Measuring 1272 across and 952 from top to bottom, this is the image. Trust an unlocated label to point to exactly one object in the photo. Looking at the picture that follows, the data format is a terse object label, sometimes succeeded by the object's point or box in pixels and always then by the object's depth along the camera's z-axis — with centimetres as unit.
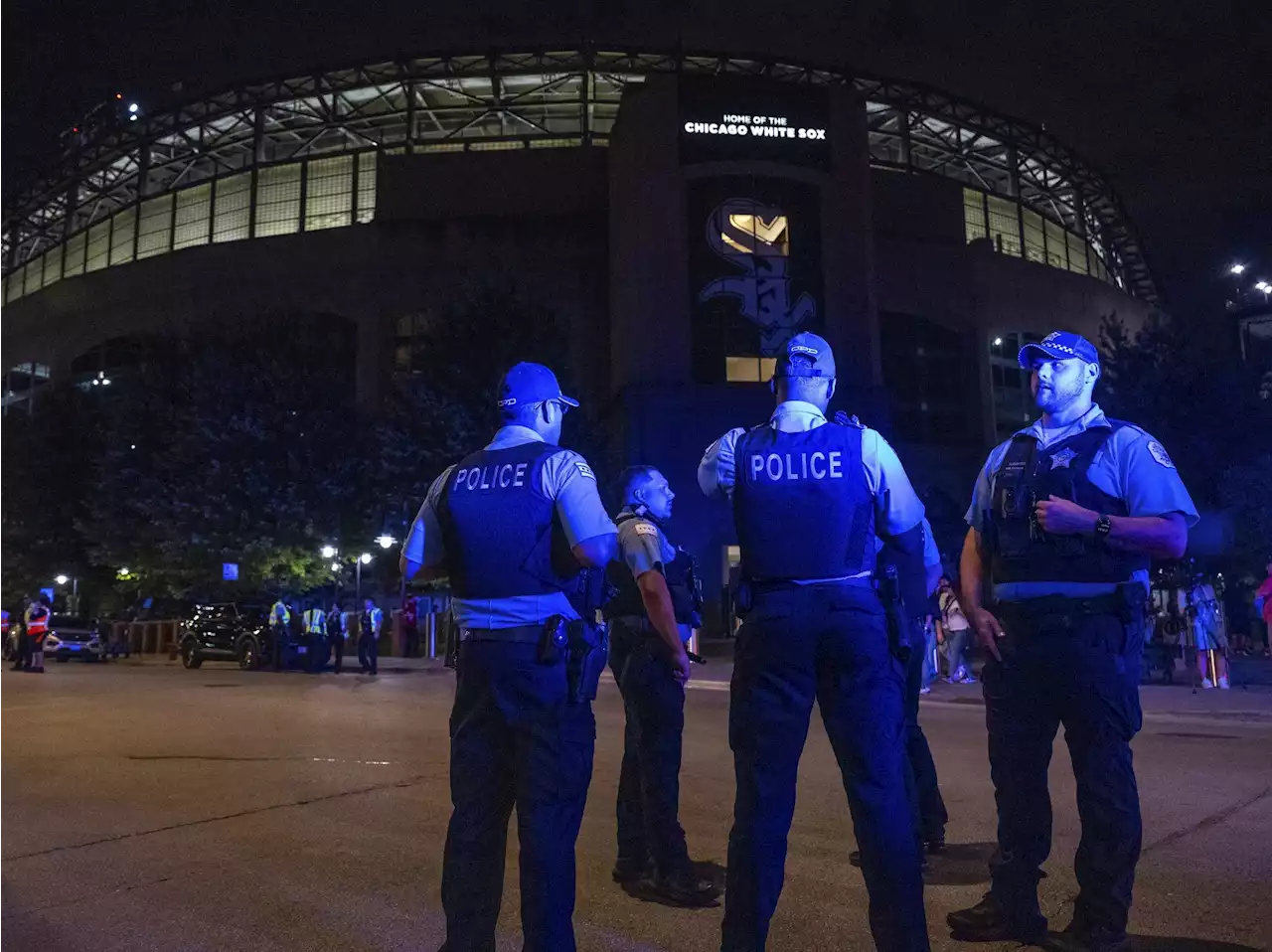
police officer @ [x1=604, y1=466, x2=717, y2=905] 428
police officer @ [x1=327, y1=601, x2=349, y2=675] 2273
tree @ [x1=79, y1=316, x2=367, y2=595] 3014
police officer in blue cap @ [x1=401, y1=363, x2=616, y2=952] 310
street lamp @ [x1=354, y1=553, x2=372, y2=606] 2903
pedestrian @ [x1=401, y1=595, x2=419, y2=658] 2938
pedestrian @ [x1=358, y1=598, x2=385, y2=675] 2239
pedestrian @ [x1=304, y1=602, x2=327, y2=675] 2283
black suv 2384
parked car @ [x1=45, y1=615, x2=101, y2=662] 2858
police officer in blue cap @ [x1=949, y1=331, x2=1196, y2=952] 342
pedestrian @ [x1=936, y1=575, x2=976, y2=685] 1614
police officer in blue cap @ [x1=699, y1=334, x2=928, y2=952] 307
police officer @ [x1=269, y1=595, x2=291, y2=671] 2327
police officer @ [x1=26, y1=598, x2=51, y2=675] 2256
